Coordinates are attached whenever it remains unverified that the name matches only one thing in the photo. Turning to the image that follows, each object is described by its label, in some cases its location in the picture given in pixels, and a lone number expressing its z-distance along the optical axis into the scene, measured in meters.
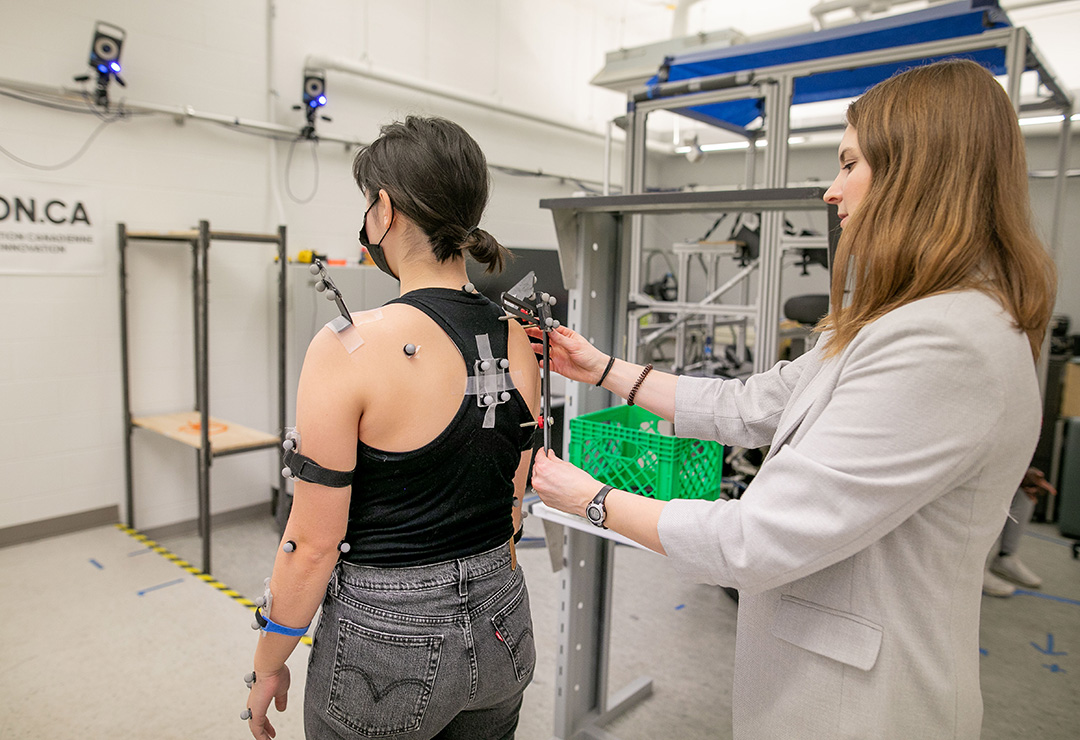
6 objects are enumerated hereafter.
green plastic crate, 1.43
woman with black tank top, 0.98
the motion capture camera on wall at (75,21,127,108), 3.05
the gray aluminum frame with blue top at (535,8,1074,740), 1.59
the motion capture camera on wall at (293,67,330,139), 3.83
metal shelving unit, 3.04
